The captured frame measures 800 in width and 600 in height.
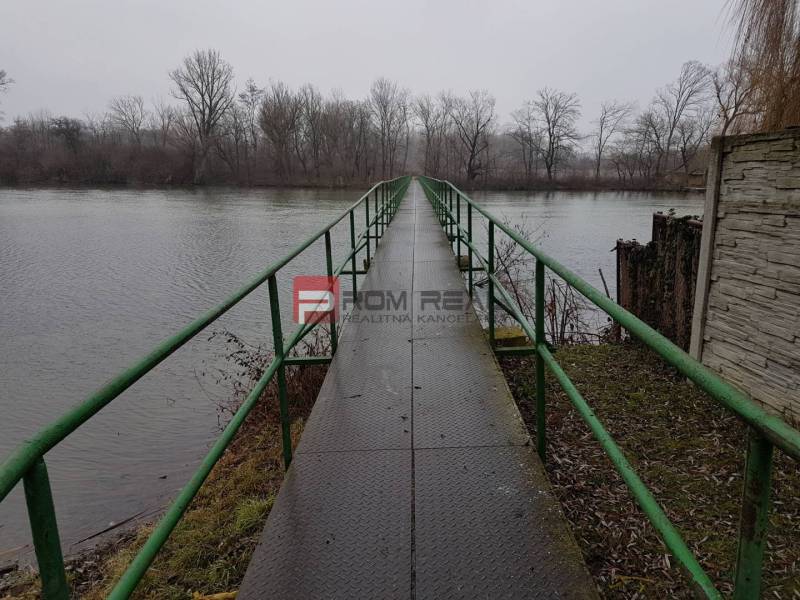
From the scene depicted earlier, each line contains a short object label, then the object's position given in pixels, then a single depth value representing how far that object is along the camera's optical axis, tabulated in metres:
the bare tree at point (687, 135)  58.31
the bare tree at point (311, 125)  69.44
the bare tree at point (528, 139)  72.88
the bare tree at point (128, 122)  88.52
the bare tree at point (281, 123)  65.50
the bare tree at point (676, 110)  63.85
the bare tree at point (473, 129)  70.75
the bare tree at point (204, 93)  68.75
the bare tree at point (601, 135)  78.38
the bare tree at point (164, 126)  83.11
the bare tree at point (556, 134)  70.88
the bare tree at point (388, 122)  78.44
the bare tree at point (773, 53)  4.13
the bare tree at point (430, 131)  79.06
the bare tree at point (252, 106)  72.50
